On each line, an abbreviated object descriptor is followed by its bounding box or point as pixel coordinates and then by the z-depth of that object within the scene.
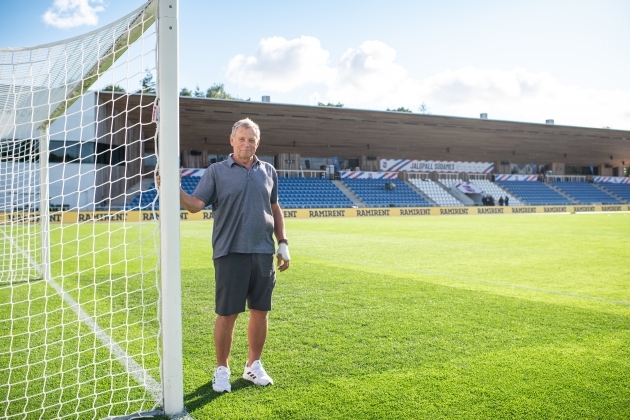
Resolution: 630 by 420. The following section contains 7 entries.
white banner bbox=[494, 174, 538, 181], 43.09
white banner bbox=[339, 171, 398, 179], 38.06
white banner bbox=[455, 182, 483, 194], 40.75
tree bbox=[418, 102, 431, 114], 88.44
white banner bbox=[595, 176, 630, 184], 47.90
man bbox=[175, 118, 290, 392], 3.24
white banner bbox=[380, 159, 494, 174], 39.84
